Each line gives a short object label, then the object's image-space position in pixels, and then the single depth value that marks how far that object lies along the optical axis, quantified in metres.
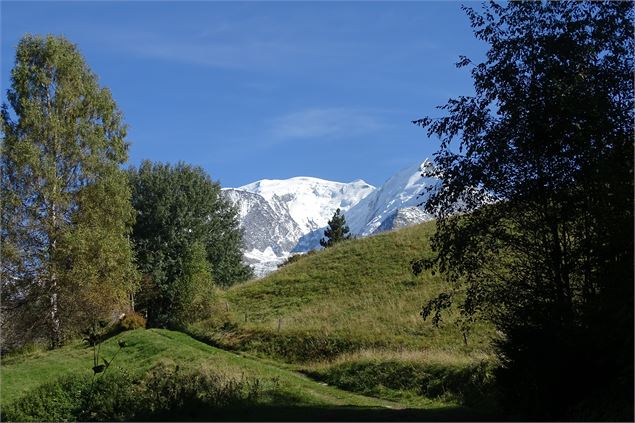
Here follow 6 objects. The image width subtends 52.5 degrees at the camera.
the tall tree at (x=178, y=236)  53.36
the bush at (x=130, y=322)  40.56
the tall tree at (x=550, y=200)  11.80
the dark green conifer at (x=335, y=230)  102.75
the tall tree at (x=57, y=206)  34.12
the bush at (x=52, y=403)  21.47
